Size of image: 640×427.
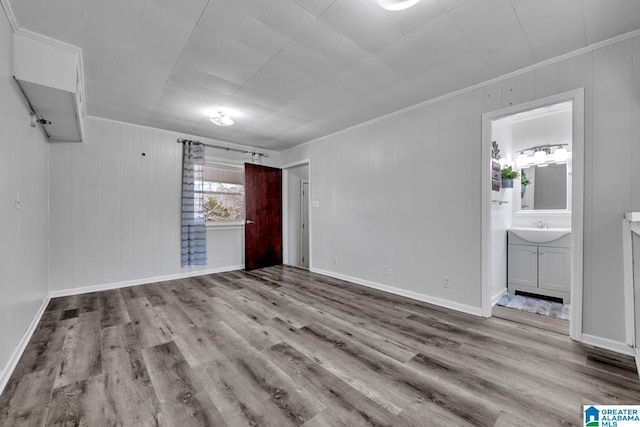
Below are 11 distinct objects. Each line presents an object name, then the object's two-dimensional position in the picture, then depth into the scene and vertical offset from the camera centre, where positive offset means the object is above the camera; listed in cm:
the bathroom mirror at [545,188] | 388 +36
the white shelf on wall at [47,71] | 203 +114
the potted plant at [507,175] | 388 +54
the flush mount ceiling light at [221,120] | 361 +127
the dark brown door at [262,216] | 530 -11
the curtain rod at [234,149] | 460 +125
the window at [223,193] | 505 +36
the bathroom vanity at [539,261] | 336 -68
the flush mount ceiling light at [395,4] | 162 +131
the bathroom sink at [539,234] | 338 -30
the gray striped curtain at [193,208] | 459 +6
